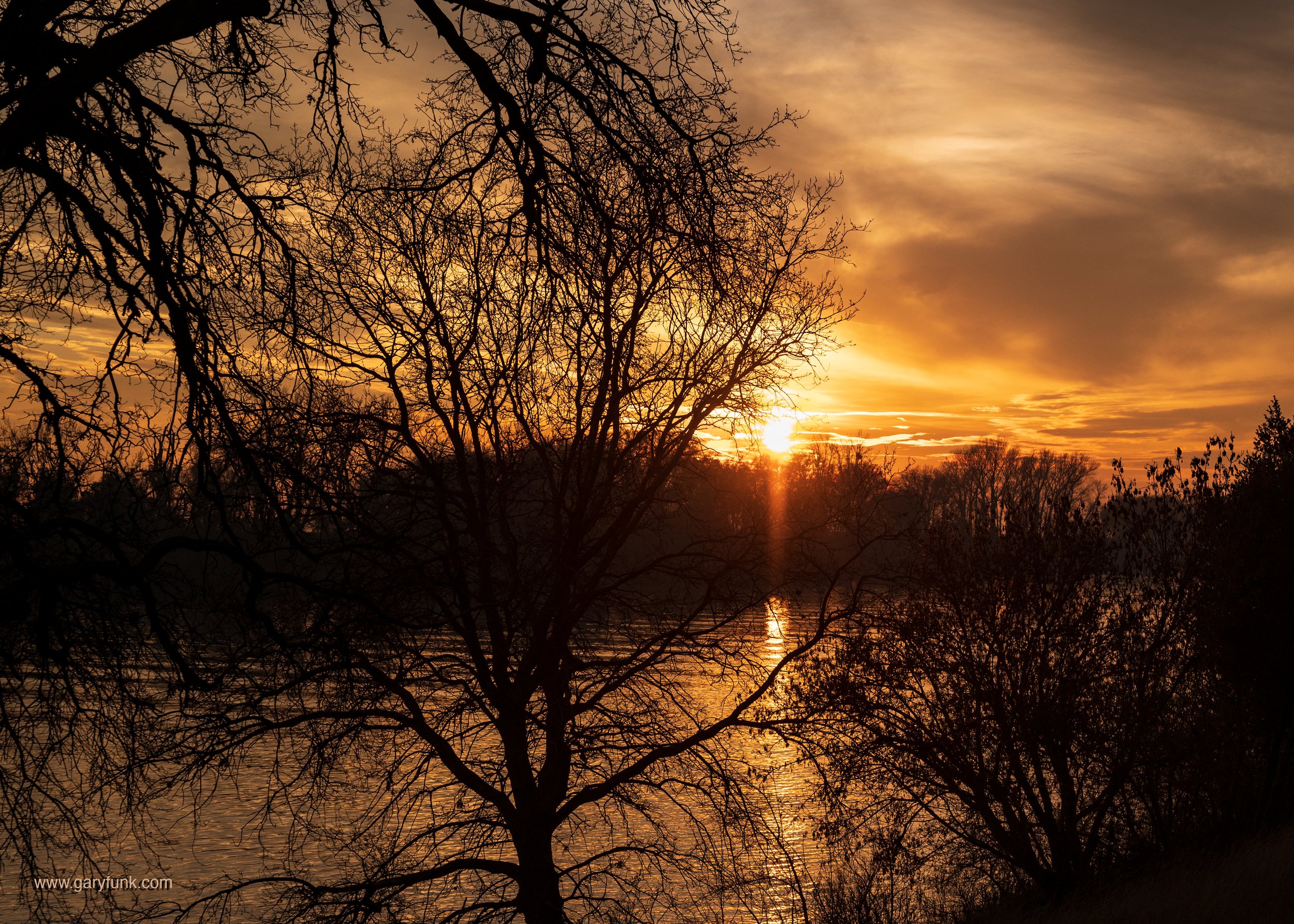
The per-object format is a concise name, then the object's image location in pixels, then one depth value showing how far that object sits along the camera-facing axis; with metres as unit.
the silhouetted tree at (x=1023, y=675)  16.78
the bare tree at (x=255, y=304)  5.47
